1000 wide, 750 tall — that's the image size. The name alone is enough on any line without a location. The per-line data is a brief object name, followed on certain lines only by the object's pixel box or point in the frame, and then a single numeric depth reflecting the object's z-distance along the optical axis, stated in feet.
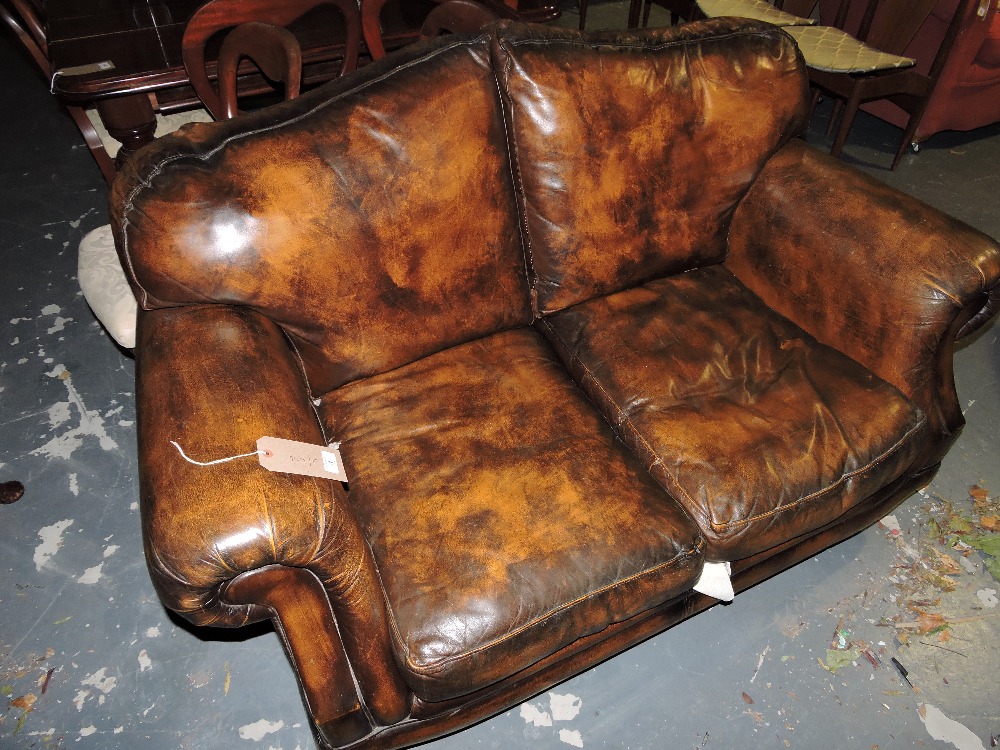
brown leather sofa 3.48
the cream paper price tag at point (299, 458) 3.25
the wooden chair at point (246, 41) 5.00
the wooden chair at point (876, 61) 8.45
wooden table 5.56
